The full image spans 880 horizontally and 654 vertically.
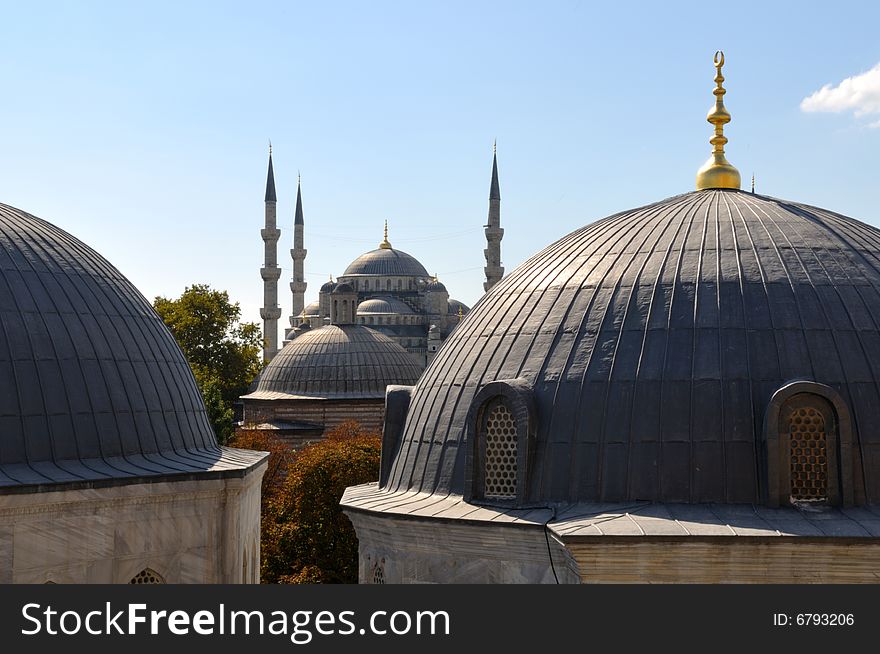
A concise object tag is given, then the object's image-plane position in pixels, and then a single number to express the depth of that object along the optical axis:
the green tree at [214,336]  51.78
